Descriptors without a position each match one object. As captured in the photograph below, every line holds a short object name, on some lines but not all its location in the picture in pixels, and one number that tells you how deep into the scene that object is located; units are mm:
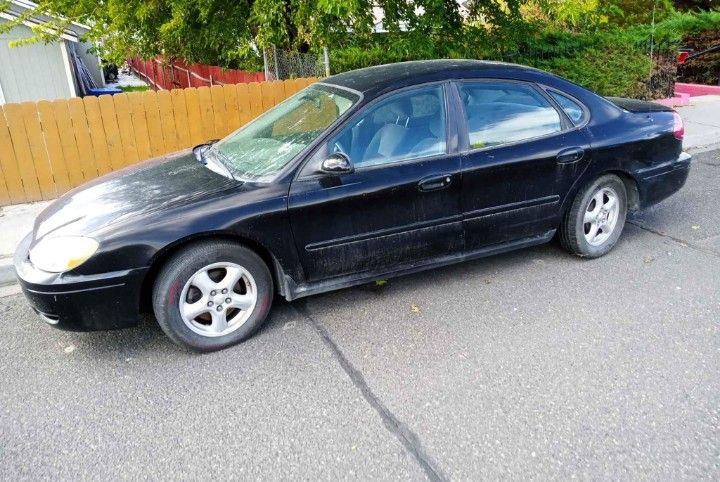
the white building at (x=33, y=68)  14625
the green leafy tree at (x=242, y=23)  7230
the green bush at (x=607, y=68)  9555
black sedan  3145
